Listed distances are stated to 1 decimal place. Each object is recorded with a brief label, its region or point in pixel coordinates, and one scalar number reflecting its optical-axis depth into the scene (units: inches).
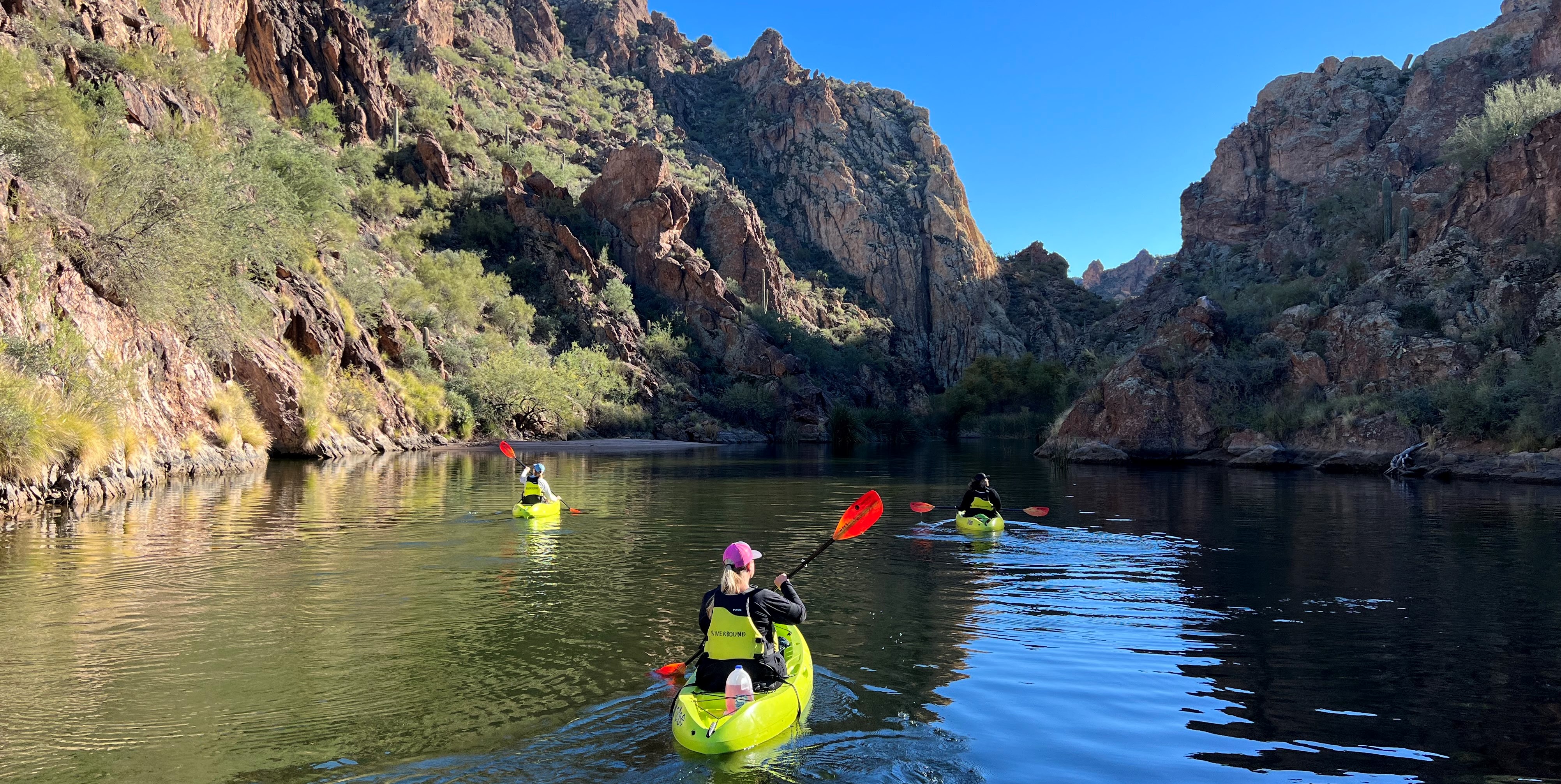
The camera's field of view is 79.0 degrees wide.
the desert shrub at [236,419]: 1295.5
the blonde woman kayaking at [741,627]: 297.1
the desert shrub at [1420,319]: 1747.0
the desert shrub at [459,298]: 2534.4
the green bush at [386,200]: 2898.6
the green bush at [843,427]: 3144.7
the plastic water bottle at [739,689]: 278.2
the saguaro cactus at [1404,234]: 1943.9
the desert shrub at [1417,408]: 1517.0
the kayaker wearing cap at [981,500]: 799.7
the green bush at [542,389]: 2482.8
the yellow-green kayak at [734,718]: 267.0
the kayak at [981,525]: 780.6
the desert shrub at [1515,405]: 1330.0
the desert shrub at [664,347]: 3432.6
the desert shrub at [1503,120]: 1931.6
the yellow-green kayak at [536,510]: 816.3
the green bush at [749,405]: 3440.0
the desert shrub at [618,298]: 3422.7
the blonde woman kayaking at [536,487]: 832.9
